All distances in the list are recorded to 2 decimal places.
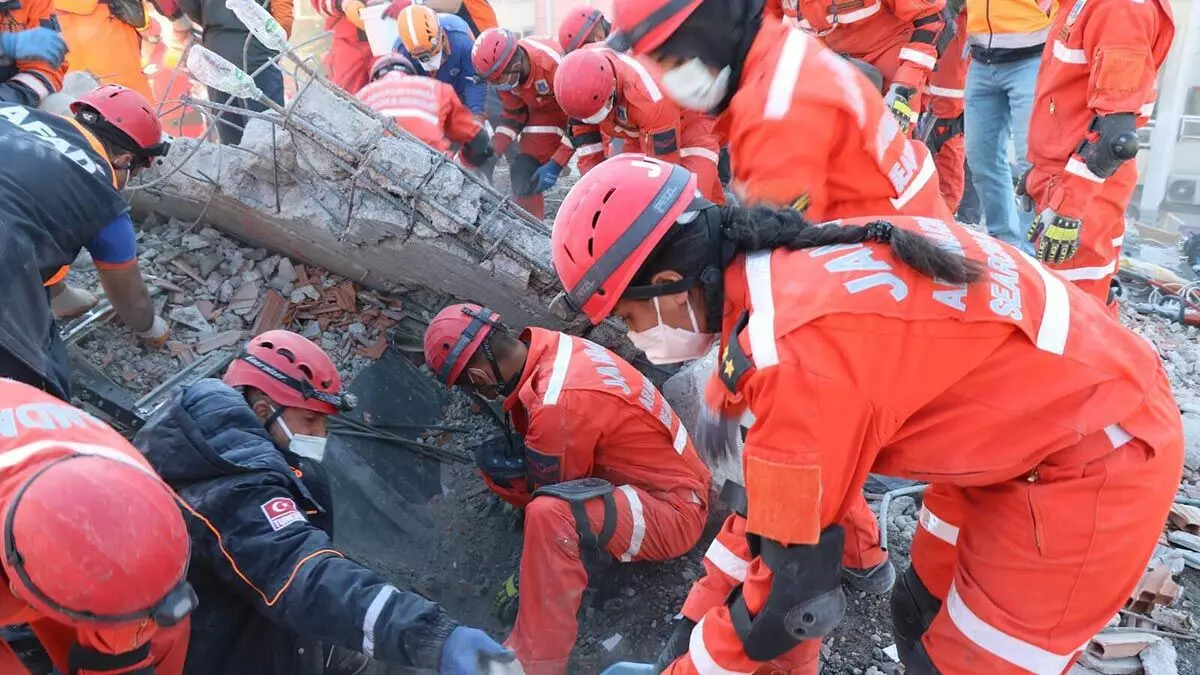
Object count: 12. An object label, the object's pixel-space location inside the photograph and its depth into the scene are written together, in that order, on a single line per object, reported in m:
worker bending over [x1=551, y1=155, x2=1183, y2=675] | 1.51
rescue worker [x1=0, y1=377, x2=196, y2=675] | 1.39
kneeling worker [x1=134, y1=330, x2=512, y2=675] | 2.12
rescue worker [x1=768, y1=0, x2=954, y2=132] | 4.25
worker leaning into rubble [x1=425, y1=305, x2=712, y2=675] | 2.98
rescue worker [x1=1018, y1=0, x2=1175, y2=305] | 3.43
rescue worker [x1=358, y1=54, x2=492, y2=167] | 5.24
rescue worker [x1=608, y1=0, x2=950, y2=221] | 2.53
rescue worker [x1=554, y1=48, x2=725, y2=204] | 4.73
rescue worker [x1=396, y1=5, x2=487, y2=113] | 5.50
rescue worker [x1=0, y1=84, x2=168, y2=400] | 2.74
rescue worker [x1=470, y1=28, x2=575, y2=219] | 5.44
